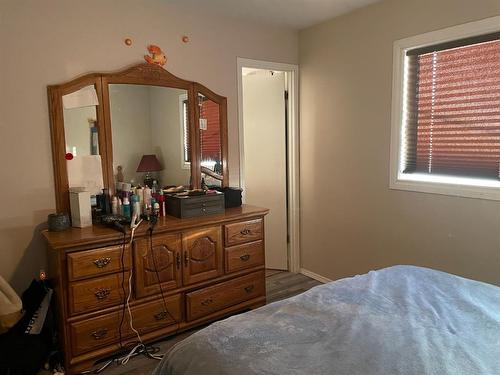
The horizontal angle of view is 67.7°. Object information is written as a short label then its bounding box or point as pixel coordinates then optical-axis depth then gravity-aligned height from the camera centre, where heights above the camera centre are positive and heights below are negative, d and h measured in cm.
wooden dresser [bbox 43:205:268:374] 213 -83
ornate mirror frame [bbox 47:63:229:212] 242 +26
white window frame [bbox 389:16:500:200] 229 +2
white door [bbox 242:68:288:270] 365 -7
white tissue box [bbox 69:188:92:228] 232 -37
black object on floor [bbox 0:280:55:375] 197 -107
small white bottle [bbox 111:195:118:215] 252 -38
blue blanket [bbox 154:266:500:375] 113 -66
